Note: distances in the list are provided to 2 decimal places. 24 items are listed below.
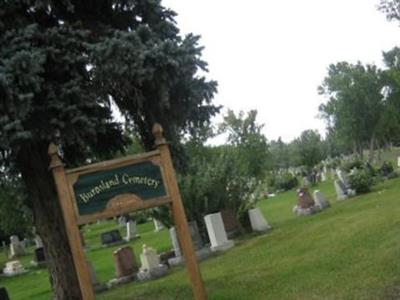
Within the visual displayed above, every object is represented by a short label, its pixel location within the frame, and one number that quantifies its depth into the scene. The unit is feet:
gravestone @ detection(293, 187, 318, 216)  70.03
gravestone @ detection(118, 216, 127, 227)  141.78
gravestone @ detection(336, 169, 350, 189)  86.14
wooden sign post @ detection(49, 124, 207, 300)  22.71
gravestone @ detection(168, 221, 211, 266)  51.16
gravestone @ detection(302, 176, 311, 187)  159.84
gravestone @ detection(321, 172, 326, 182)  179.49
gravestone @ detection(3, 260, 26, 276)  82.28
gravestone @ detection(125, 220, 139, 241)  97.09
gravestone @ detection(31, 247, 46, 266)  89.07
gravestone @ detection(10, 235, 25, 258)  123.75
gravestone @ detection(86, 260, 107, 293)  46.75
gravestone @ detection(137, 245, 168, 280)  46.14
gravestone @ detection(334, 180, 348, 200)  82.07
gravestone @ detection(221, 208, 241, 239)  63.08
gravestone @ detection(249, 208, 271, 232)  63.57
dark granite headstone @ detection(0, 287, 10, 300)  41.52
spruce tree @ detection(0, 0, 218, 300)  25.35
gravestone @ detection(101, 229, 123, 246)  95.20
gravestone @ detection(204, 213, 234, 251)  53.26
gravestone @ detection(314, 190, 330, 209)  71.87
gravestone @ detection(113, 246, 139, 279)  49.75
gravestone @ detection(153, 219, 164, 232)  106.12
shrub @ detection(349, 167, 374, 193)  82.23
